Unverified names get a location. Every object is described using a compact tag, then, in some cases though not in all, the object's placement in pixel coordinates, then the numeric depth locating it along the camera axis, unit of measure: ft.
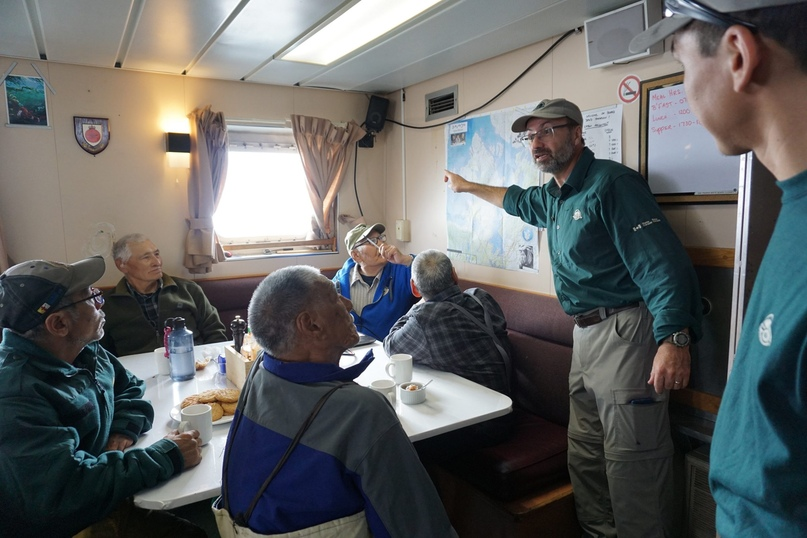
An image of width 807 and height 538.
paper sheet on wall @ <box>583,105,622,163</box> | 8.50
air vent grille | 12.09
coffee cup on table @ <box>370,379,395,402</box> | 5.93
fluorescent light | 8.23
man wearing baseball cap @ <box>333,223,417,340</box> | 10.69
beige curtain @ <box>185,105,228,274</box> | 12.38
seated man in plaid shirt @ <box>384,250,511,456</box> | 7.22
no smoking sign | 8.16
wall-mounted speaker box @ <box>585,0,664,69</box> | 7.60
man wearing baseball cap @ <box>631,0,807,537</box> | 2.11
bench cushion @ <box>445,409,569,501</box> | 6.81
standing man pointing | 6.12
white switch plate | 14.24
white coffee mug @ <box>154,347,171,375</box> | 7.42
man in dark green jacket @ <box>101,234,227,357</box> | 9.82
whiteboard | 7.11
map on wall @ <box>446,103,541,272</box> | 10.36
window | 13.78
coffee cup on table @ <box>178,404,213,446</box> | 5.17
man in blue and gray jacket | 3.68
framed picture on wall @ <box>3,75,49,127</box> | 10.70
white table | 4.46
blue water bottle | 7.04
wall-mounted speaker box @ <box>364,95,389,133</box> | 14.35
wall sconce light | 12.14
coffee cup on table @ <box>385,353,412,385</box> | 6.71
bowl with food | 6.04
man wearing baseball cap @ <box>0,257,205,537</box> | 4.00
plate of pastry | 5.78
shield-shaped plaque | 11.47
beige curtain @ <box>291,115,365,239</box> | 13.91
